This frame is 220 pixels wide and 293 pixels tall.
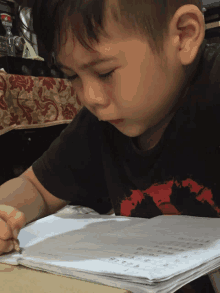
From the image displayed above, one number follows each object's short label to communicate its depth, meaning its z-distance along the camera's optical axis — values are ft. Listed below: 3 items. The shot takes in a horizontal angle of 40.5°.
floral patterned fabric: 5.02
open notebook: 0.85
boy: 1.44
